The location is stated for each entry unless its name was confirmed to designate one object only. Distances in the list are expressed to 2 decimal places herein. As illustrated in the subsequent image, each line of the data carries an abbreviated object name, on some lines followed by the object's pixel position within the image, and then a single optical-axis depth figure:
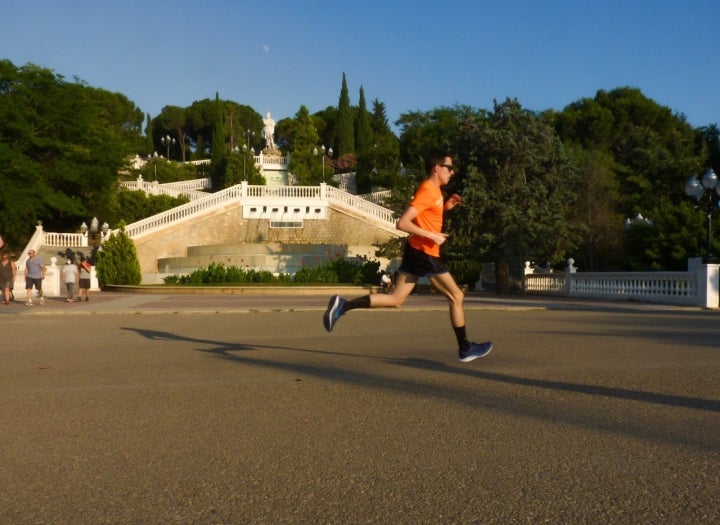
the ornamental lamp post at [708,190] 20.30
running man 7.02
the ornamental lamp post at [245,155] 66.54
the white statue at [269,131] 80.67
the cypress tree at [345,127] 87.69
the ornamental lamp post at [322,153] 70.56
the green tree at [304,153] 71.50
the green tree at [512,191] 28.00
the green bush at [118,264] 35.16
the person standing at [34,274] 21.94
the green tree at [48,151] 41.78
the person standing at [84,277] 23.80
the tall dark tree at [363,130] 89.10
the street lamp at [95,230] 39.03
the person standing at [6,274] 22.04
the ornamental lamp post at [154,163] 70.30
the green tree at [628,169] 28.69
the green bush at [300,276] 32.59
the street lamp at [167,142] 102.37
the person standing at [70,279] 23.42
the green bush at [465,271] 34.56
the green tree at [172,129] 112.69
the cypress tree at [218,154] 72.19
